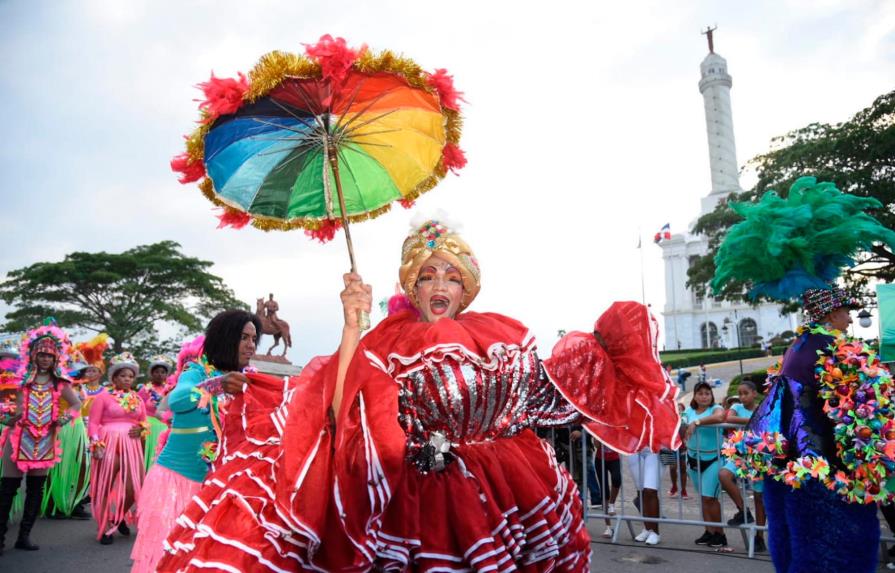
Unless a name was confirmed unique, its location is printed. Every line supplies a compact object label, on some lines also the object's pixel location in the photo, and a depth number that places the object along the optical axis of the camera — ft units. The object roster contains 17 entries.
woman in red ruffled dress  7.22
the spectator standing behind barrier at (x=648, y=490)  21.13
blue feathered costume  11.41
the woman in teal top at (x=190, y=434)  12.94
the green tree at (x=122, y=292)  95.91
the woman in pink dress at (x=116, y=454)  23.27
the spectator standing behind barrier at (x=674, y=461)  25.18
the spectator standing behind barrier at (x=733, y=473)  19.77
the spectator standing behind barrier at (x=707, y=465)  20.44
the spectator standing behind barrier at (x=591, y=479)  26.37
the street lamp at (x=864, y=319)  54.35
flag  197.92
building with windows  205.90
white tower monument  237.45
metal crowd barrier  19.43
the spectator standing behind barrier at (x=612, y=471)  24.19
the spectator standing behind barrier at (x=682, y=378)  82.53
